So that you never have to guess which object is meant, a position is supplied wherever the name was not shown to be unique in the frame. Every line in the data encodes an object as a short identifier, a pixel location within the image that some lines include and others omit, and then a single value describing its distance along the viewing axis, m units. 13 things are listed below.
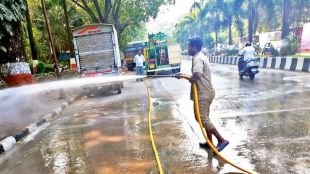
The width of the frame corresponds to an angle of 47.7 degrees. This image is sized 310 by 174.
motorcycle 14.88
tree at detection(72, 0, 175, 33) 33.91
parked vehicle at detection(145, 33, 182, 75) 23.97
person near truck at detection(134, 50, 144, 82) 22.03
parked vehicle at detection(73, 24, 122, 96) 16.06
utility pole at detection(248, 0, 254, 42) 33.61
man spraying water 5.38
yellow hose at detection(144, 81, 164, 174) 4.62
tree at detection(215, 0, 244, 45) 43.01
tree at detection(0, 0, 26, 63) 14.35
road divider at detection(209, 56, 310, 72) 16.95
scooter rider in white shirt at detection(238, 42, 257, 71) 15.10
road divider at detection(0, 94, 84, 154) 6.99
